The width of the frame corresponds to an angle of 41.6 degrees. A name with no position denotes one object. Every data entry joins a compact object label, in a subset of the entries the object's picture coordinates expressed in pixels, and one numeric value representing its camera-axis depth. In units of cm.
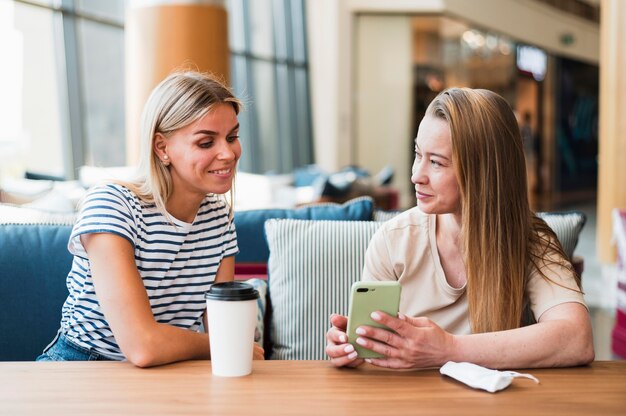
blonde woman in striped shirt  184
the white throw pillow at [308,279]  270
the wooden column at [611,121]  786
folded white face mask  153
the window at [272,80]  1182
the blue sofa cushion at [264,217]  307
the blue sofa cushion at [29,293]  251
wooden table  142
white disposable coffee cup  157
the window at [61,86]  747
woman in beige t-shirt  173
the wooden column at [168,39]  738
